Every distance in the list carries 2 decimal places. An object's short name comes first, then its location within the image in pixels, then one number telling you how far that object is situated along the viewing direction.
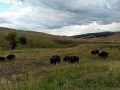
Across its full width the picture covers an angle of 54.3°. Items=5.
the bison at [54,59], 14.59
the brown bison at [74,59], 14.96
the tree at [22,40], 51.33
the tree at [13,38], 41.08
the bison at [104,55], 18.50
